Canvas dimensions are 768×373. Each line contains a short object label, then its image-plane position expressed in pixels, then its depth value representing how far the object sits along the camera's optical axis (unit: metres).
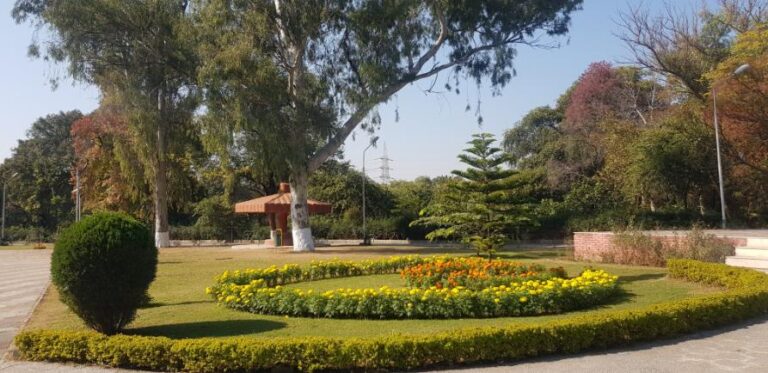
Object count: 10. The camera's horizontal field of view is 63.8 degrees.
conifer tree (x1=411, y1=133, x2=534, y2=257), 21.34
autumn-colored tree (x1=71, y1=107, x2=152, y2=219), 34.97
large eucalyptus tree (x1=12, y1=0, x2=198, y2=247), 27.91
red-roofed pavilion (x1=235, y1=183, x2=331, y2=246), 33.25
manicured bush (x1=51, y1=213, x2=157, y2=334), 8.23
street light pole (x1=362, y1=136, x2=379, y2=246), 28.19
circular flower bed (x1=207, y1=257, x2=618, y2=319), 9.56
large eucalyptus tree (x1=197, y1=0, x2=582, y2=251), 25.11
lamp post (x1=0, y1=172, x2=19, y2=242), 51.79
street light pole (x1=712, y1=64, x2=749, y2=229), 26.28
